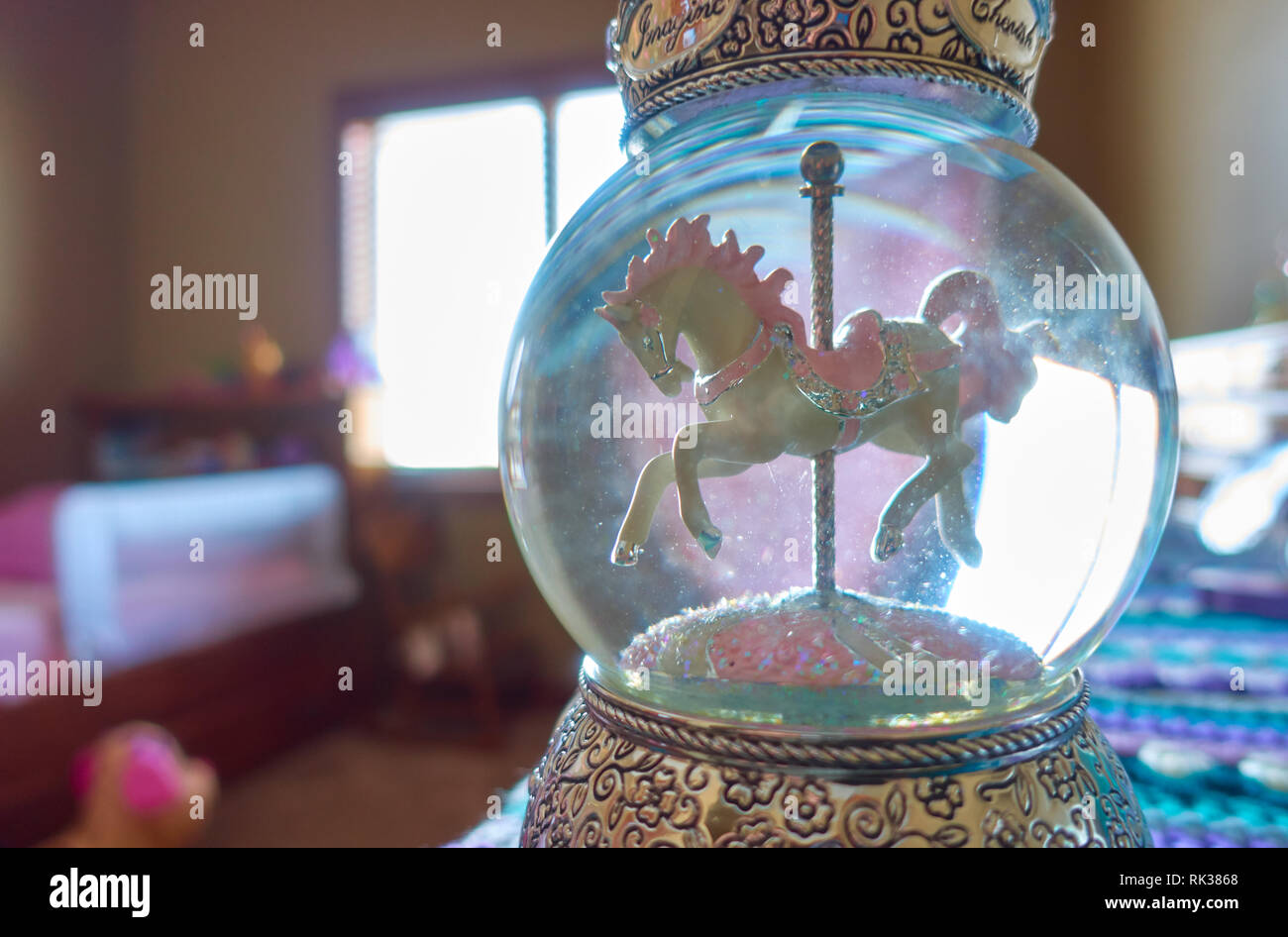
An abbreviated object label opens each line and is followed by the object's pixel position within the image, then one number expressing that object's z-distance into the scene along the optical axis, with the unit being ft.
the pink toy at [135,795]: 4.20
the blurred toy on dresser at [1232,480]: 1.16
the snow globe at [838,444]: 0.45
